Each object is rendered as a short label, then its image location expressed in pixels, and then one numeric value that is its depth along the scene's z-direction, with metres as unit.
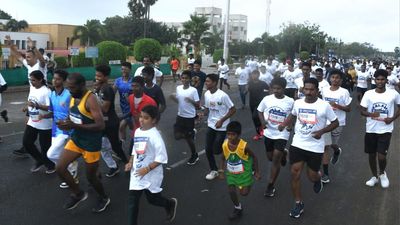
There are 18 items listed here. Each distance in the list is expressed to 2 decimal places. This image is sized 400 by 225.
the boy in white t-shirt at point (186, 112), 8.05
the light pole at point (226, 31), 30.94
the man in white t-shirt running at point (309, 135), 5.61
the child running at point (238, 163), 5.34
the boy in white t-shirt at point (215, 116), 7.07
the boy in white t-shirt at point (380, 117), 6.83
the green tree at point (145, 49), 33.75
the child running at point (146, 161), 4.67
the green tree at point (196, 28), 60.41
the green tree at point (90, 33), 64.50
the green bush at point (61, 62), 22.94
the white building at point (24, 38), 66.20
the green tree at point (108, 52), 27.20
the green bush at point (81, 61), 24.77
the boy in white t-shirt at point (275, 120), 6.32
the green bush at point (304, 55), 53.64
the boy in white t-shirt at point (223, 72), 20.77
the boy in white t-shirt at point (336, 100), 7.30
